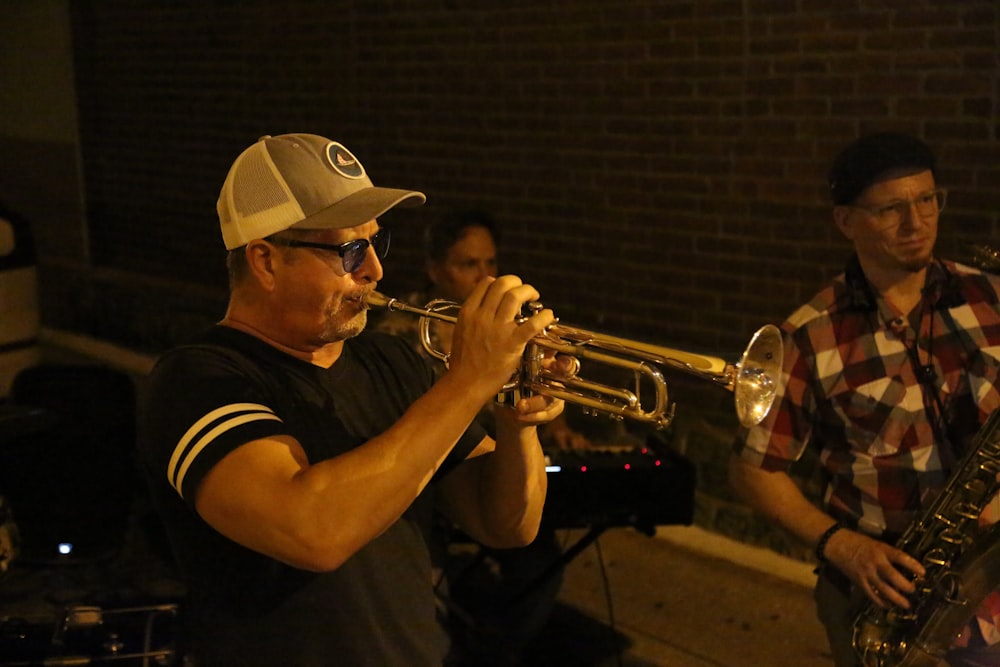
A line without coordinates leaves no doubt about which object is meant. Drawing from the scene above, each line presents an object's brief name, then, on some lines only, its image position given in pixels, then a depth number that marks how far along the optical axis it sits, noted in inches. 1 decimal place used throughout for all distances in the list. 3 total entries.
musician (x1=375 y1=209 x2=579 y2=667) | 187.3
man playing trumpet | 81.4
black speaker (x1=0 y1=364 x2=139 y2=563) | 227.1
